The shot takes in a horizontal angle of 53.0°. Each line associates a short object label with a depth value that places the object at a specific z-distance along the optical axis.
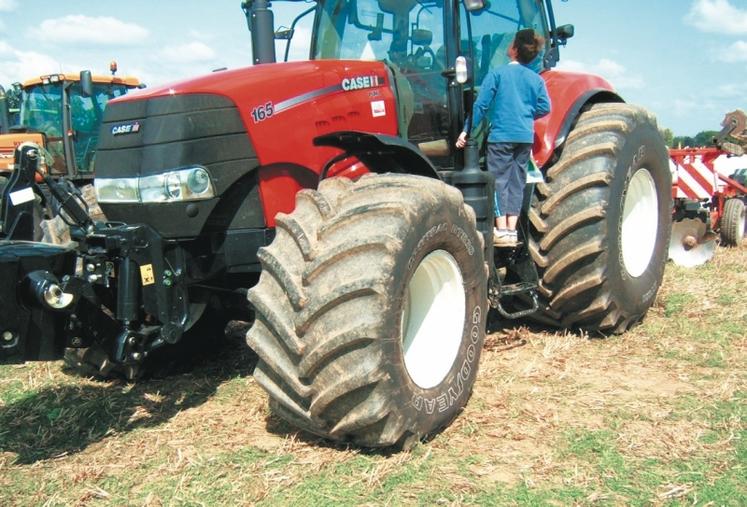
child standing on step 4.45
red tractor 3.04
